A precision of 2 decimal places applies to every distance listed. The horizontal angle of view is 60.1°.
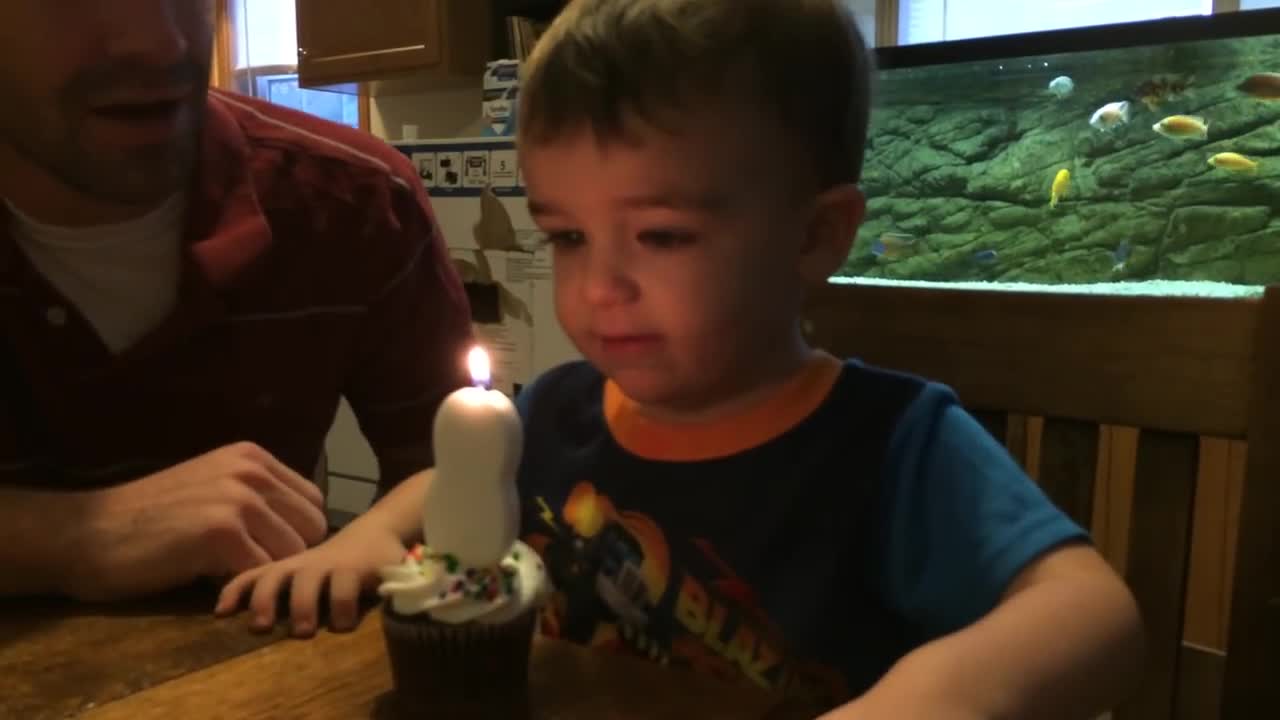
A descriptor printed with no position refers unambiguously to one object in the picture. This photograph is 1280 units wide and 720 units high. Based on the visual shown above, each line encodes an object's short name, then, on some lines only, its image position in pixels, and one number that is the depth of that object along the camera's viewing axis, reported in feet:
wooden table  1.90
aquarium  9.57
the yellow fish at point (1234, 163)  9.84
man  2.65
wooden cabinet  11.85
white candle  1.74
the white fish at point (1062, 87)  10.19
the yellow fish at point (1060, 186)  10.59
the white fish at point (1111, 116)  10.25
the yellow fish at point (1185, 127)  10.11
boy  2.09
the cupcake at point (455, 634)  1.77
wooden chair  2.66
